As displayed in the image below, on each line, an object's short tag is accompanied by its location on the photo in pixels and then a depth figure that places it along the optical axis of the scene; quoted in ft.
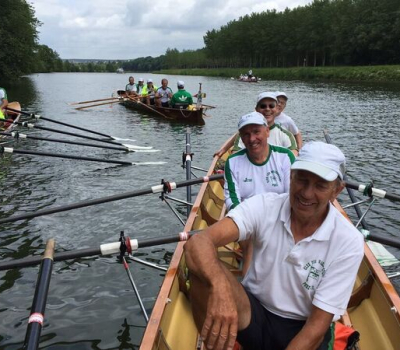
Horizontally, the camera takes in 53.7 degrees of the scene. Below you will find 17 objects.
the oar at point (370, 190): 19.71
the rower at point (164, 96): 72.79
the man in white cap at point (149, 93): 77.00
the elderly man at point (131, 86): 89.33
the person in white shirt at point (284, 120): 25.54
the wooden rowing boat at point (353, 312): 11.49
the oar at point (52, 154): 30.12
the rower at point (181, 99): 67.05
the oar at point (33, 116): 46.49
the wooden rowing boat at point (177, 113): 65.36
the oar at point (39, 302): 8.91
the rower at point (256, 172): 15.06
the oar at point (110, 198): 20.42
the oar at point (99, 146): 36.39
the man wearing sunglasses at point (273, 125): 19.81
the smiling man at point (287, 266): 8.05
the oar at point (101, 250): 13.16
